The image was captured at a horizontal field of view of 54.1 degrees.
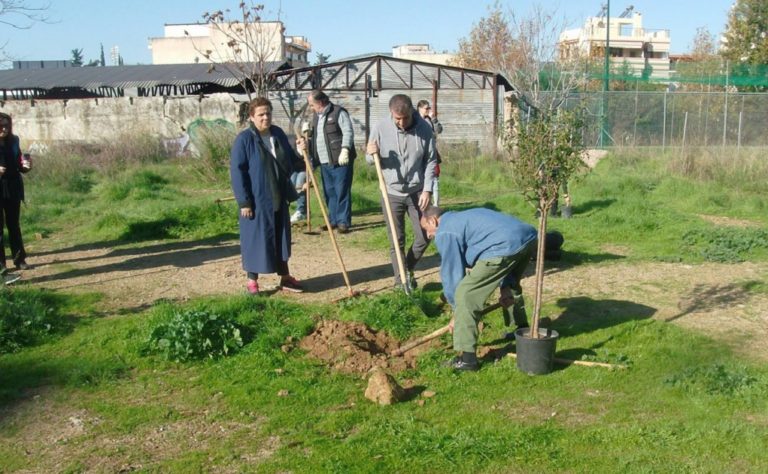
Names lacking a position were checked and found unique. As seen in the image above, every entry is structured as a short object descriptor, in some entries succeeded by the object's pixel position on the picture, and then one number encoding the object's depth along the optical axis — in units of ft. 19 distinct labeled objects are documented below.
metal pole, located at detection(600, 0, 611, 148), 75.22
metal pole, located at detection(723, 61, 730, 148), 70.69
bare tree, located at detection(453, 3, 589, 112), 72.28
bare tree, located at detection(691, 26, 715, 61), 133.18
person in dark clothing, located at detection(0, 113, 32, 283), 27.50
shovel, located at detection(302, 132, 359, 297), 23.61
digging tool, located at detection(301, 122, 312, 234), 33.73
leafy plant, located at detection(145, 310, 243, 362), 18.63
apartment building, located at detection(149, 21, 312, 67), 197.16
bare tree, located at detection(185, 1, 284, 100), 72.43
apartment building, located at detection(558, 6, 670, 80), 246.68
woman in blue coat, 23.18
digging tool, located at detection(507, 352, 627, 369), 17.24
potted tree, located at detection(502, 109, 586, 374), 16.83
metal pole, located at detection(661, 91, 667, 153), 73.38
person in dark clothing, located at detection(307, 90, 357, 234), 33.37
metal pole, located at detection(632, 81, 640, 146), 71.85
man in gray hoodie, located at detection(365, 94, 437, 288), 22.77
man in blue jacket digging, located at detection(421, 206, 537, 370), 16.99
